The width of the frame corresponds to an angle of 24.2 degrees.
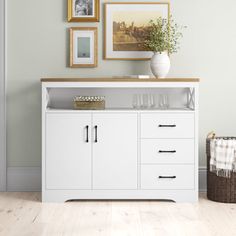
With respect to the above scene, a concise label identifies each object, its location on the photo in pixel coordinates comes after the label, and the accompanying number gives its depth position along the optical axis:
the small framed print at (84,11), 4.76
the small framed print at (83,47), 4.78
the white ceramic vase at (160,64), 4.56
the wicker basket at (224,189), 4.41
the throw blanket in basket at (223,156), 4.34
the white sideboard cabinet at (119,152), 4.42
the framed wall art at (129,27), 4.77
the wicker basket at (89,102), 4.48
